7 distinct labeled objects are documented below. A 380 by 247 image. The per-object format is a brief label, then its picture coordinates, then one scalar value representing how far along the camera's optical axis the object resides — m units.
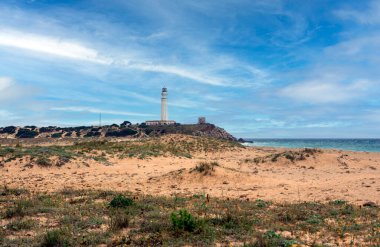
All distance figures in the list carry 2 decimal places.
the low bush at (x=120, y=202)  11.83
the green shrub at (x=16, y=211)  10.36
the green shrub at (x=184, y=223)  8.62
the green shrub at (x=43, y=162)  24.74
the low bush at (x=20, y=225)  8.94
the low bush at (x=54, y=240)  7.51
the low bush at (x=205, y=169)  19.73
